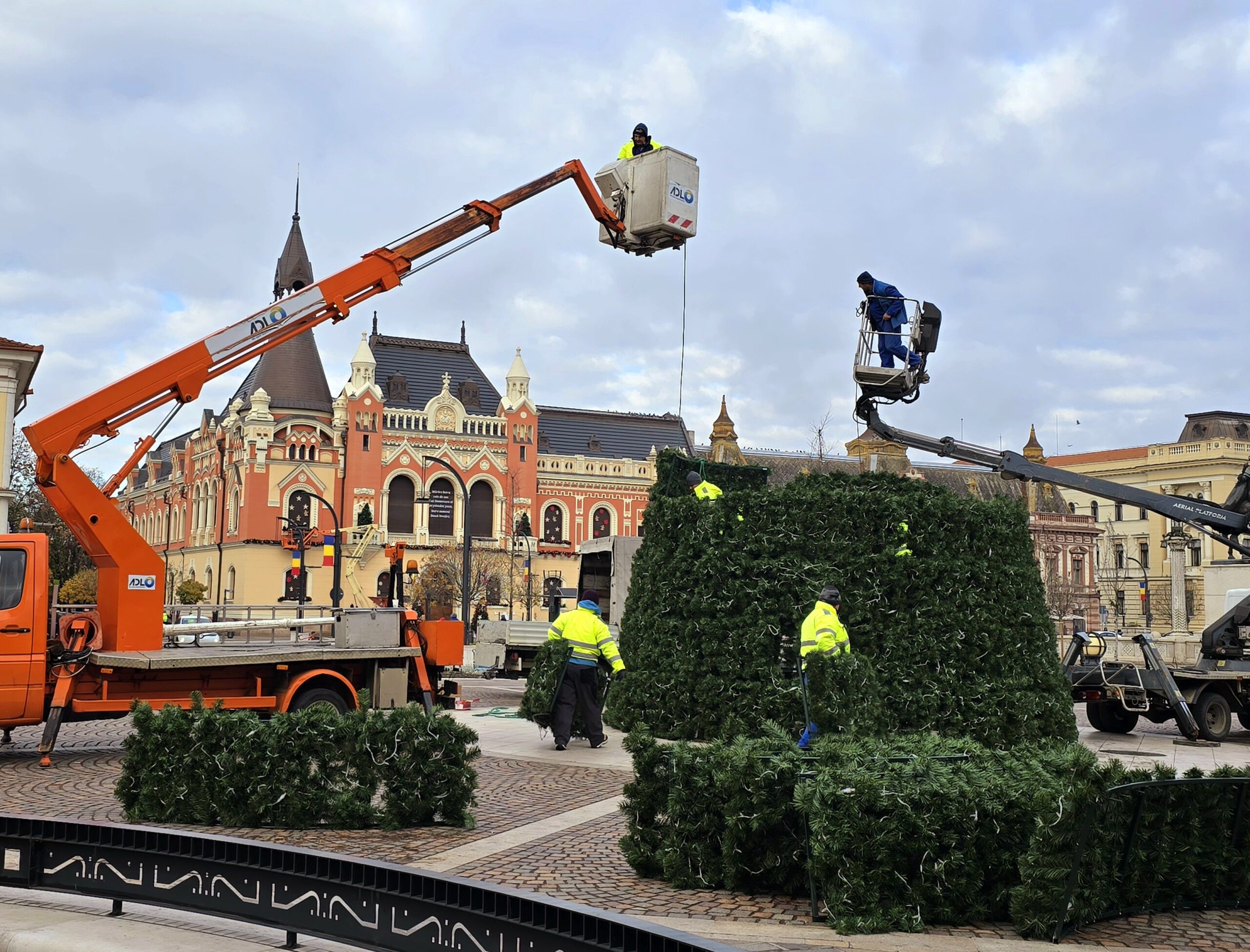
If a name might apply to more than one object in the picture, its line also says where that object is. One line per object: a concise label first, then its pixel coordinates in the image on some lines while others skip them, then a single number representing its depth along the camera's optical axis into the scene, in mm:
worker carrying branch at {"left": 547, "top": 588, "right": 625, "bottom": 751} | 13203
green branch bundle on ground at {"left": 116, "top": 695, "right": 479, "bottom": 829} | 8484
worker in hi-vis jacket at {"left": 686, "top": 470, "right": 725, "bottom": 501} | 14102
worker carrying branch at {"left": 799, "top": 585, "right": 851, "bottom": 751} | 10719
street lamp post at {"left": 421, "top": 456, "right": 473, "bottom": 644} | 36344
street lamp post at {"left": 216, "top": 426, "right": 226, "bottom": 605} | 68625
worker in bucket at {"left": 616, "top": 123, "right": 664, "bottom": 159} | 14453
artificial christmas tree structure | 12945
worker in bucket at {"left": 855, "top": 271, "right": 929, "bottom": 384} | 13008
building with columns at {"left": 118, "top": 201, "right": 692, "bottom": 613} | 67312
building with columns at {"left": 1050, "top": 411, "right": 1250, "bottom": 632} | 84250
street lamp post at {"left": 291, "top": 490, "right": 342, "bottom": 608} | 38438
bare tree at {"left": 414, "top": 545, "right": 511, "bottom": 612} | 63469
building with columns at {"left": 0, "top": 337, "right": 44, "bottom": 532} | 35969
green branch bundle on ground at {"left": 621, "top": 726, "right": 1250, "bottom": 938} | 6090
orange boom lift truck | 12031
